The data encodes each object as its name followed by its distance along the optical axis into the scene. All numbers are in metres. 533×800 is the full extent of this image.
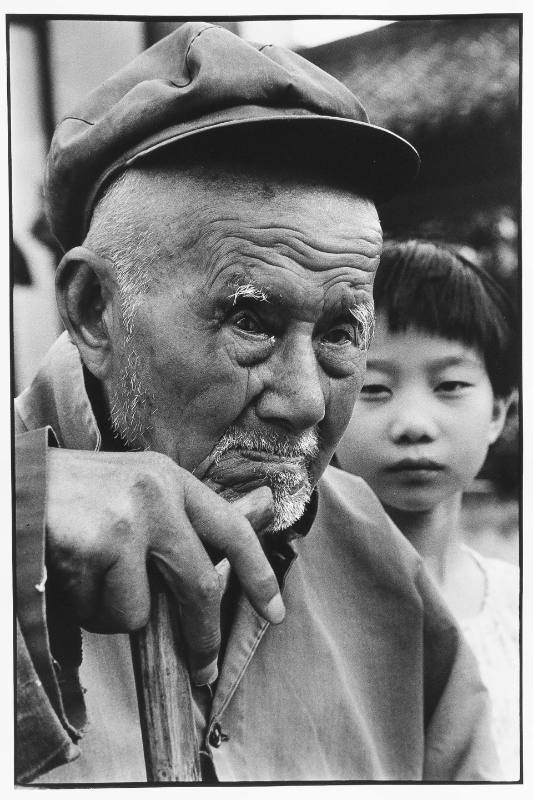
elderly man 1.04
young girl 1.18
